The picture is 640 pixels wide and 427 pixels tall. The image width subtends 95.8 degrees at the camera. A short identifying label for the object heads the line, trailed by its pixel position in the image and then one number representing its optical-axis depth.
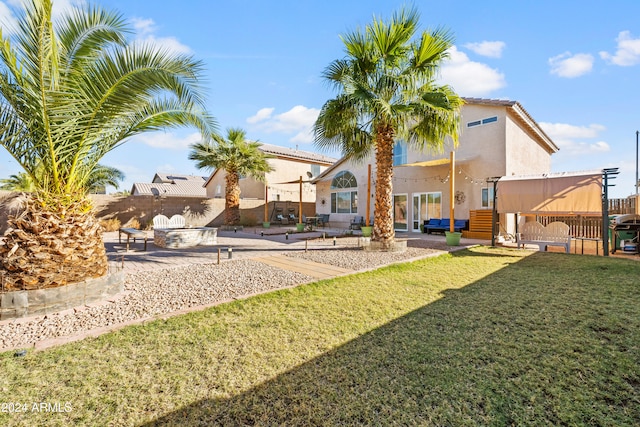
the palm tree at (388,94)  9.54
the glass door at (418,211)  18.98
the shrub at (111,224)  17.67
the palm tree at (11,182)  25.66
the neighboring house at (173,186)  40.47
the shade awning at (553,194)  10.61
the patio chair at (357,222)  21.07
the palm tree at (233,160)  20.42
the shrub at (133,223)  19.06
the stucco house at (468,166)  15.42
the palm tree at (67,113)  4.48
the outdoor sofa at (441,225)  16.38
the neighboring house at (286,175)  29.22
